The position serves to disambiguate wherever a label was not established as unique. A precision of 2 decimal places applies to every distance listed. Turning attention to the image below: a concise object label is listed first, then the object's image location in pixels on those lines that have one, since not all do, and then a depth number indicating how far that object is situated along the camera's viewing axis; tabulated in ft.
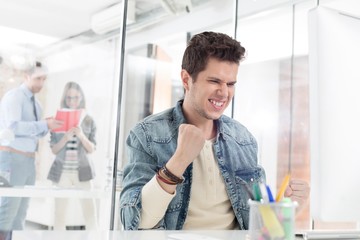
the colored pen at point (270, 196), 2.07
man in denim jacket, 3.38
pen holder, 2.00
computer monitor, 2.24
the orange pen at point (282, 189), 2.12
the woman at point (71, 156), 10.93
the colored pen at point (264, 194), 2.06
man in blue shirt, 9.46
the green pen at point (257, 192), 2.12
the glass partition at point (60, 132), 9.59
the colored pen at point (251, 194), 2.17
